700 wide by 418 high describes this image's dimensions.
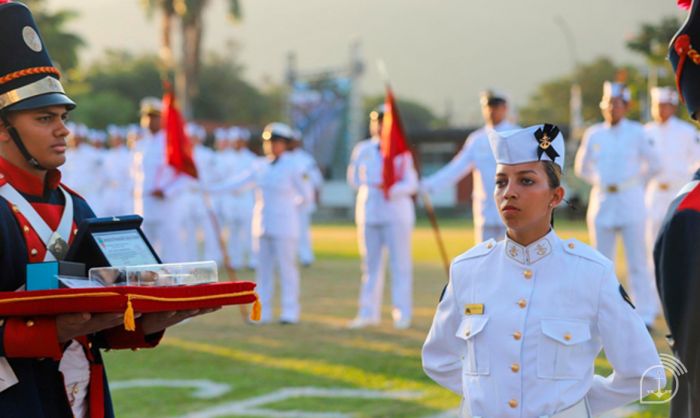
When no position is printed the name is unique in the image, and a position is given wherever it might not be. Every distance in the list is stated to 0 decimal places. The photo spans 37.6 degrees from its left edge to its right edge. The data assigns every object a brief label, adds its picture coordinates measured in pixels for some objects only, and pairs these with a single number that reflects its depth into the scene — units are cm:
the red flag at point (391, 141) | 1062
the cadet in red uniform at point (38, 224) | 336
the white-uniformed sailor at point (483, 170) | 977
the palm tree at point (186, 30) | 3994
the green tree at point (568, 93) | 7156
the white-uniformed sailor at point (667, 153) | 1162
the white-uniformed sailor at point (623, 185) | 1024
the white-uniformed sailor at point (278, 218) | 1144
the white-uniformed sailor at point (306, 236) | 1880
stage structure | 4819
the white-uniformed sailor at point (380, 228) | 1089
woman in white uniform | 343
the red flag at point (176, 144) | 1116
